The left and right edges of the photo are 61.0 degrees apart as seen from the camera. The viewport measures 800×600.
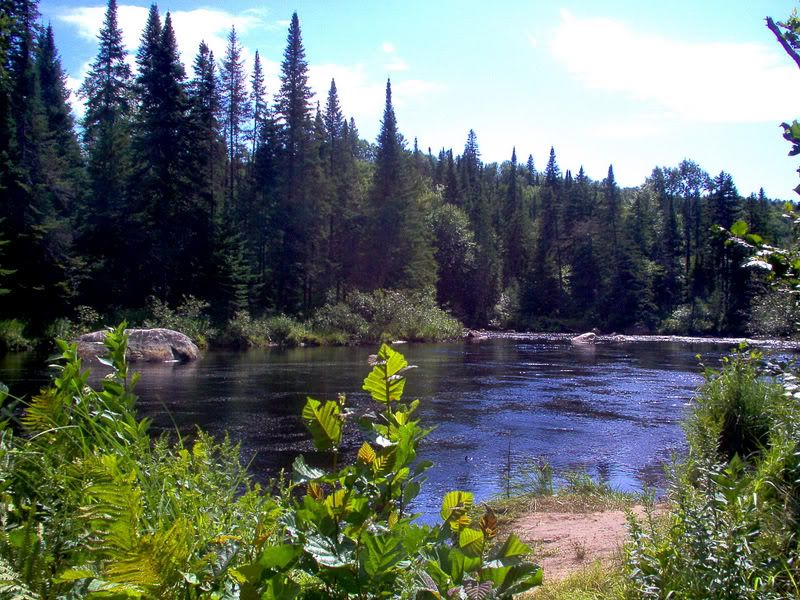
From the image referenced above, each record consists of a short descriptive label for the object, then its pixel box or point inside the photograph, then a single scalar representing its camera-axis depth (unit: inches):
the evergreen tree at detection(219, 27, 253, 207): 1993.1
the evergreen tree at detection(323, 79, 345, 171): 1952.5
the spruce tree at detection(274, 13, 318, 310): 1659.7
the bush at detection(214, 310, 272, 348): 1238.9
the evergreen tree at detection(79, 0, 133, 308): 1307.8
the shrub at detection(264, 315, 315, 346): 1314.0
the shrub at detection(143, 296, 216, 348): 1171.3
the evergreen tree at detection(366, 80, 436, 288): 1827.0
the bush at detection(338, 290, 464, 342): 1461.6
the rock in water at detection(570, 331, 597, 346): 1498.4
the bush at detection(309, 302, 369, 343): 1398.9
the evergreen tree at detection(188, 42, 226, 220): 1444.4
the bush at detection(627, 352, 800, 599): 99.4
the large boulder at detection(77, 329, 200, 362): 923.4
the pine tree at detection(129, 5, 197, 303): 1379.2
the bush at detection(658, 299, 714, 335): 1875.0
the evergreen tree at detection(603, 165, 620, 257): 2274.9
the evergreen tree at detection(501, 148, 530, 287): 2598.4
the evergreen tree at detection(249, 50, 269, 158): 1999.3
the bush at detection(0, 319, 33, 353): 946.1
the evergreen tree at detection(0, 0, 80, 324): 1104.8
